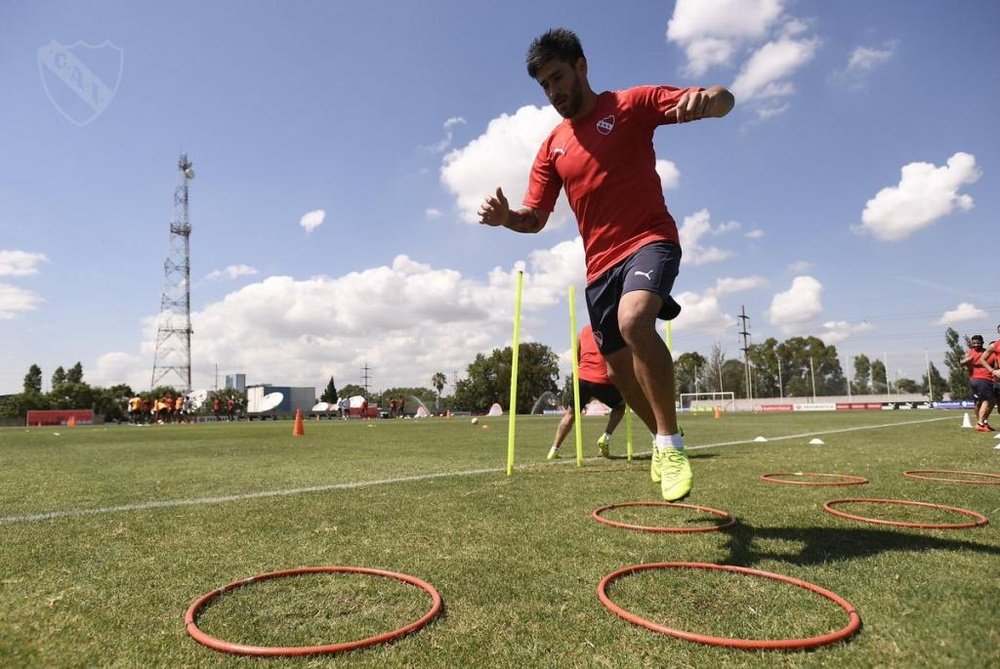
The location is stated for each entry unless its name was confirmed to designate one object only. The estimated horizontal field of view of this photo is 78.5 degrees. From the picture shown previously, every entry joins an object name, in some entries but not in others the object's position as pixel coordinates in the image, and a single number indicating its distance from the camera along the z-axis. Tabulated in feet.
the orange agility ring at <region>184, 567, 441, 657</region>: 6.06
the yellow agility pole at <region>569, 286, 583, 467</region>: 25.57
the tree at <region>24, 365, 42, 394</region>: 339.36
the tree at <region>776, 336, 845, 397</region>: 373.81
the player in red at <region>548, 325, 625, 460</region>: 27.14
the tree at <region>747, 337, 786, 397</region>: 375.86
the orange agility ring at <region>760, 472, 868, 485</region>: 16.96
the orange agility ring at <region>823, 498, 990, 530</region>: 10.87
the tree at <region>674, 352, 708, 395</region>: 385.91
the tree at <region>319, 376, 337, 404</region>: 411.87
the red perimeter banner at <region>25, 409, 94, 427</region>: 161.99
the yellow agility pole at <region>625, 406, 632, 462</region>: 25.46
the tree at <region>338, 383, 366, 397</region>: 506.73
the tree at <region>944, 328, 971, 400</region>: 269.44
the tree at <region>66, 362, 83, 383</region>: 351.05
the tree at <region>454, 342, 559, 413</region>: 332.19
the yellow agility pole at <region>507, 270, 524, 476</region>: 23.80
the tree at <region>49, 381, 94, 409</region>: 278.46
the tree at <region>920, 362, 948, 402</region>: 322.14
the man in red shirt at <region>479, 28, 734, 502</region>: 11.39
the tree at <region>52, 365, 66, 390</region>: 348.59
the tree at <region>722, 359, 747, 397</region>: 419.74
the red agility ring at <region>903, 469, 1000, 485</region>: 16.76
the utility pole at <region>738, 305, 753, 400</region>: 316.68
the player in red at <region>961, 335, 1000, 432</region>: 41.60
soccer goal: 292.04
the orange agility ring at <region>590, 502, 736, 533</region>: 11.21
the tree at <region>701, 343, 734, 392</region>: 391.86
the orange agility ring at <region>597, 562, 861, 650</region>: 6.09
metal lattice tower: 235.20
